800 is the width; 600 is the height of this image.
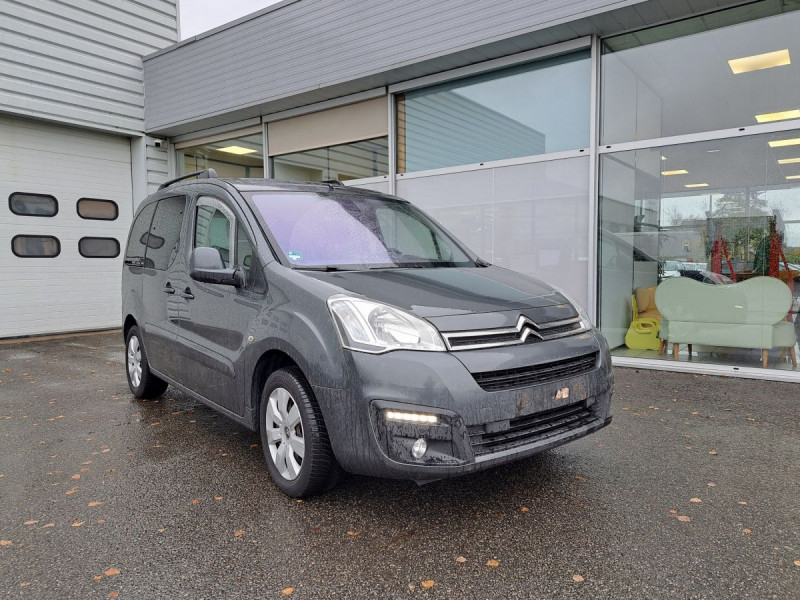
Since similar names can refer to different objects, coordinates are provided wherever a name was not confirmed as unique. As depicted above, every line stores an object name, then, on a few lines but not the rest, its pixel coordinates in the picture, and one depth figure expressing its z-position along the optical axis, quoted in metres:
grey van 2.61
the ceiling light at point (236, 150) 11.05
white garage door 10.08
